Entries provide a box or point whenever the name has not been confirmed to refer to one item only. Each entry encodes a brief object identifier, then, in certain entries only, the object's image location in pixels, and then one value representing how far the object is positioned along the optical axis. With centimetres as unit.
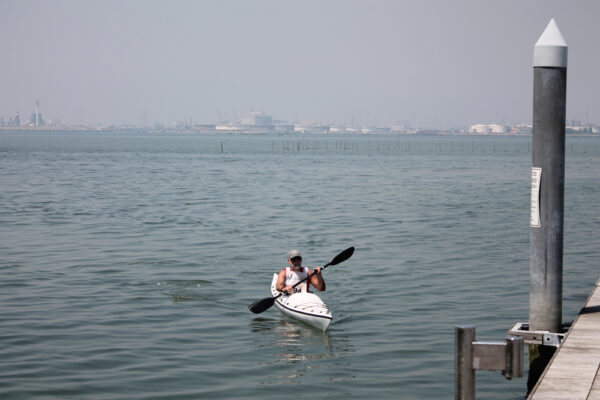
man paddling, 1666
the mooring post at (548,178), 1081
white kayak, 1513
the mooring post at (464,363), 745
